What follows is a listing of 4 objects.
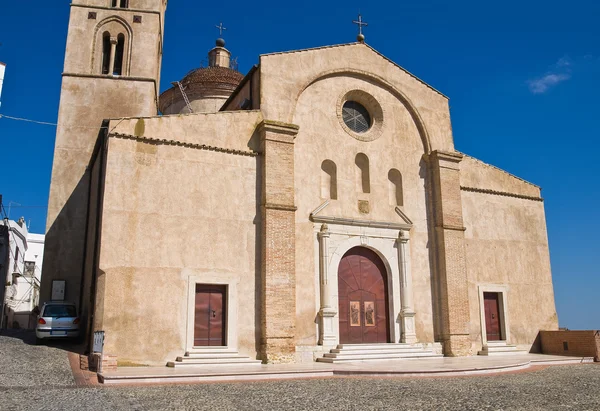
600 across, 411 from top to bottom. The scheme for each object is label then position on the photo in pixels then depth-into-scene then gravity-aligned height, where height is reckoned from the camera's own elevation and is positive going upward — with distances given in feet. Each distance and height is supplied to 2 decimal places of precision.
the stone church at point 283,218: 47.88 +11.27
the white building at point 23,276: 111.96 +12.19
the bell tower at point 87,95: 68.80 +30.88
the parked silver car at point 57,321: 53.16 +0.80
